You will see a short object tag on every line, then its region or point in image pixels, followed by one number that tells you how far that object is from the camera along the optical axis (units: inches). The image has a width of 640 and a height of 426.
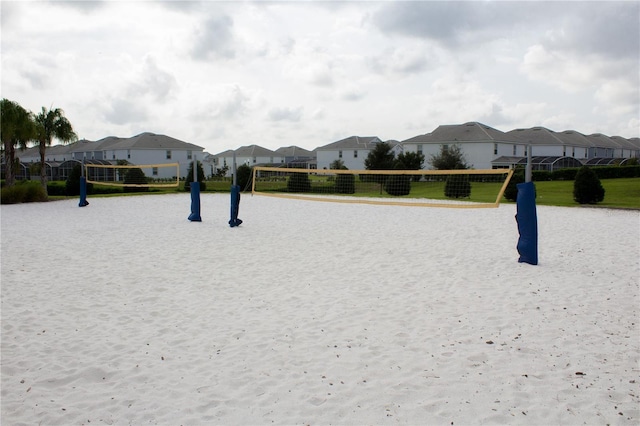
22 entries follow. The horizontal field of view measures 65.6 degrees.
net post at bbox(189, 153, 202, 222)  564.1
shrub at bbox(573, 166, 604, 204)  781.3
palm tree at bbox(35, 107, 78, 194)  1057.5
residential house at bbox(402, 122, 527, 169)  1872.5
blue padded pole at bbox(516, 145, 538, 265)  322.7
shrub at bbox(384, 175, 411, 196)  1026.7
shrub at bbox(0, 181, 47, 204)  867.4
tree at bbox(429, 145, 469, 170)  1446.4
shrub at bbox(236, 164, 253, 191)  1305.9
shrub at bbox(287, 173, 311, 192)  1125.1
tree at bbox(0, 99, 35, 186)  931.3
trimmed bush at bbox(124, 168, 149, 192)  1269.7
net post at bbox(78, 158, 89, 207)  797.9
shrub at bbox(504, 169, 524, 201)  874.1
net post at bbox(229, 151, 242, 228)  518.9
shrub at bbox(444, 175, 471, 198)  952.9
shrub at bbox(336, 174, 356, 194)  1054.4
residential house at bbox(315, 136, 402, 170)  2307.3
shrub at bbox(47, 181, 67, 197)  1222.3
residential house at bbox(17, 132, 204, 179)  2199.8
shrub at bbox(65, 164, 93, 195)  1148.5
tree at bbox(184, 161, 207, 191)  1265.6
